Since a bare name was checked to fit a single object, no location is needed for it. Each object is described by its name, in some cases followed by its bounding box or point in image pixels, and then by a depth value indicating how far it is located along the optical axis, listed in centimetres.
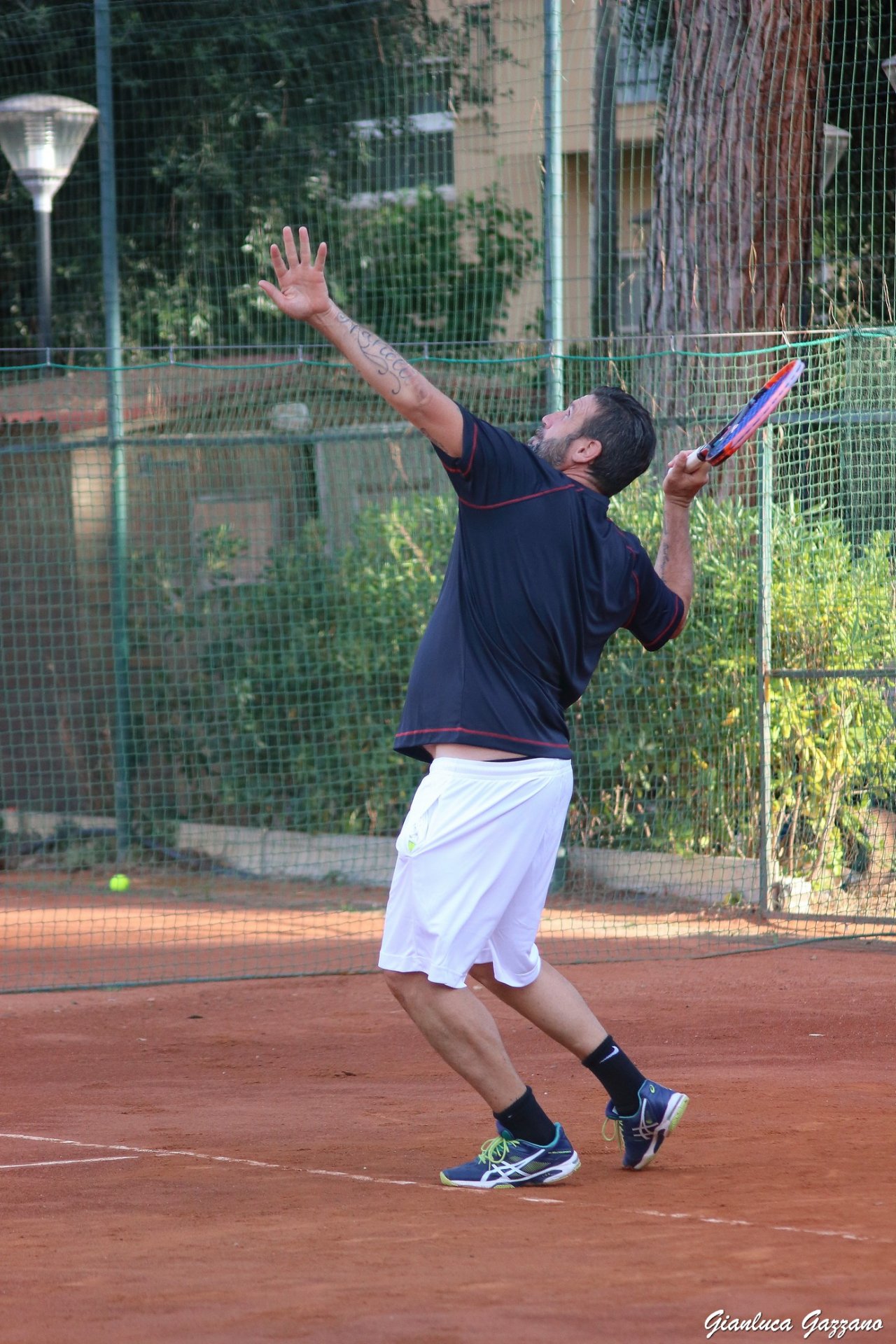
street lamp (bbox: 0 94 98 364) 2255
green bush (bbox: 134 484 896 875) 1800
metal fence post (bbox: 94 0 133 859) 2186
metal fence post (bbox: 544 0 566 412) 1983
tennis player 823
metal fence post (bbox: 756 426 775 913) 1747
